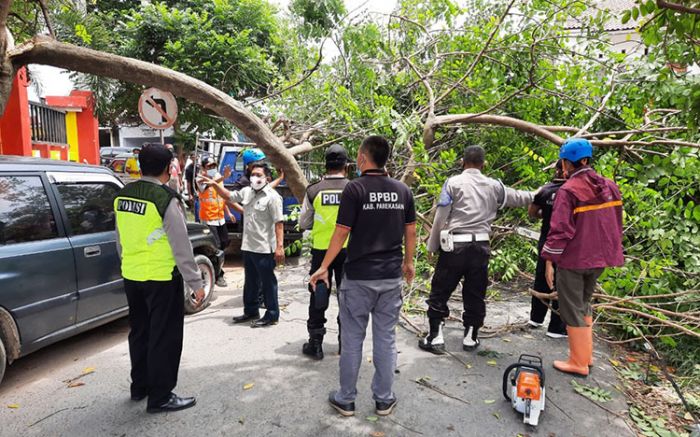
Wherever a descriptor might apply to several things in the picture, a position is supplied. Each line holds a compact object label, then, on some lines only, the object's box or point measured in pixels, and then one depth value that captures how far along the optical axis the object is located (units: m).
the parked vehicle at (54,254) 3.23
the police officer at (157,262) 2.94
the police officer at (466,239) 3.96
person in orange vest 6.84
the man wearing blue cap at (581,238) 3.46
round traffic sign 5.99
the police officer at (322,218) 3.87
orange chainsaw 2.85
